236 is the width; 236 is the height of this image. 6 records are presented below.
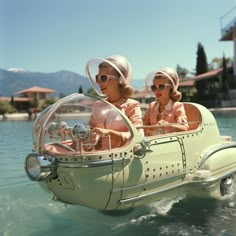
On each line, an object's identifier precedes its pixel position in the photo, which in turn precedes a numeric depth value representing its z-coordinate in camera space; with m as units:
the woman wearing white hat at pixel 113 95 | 3.47
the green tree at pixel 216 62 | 55.28
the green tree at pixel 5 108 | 42.12
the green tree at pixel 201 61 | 42.55
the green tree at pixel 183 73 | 58.78
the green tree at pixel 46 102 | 46.28
